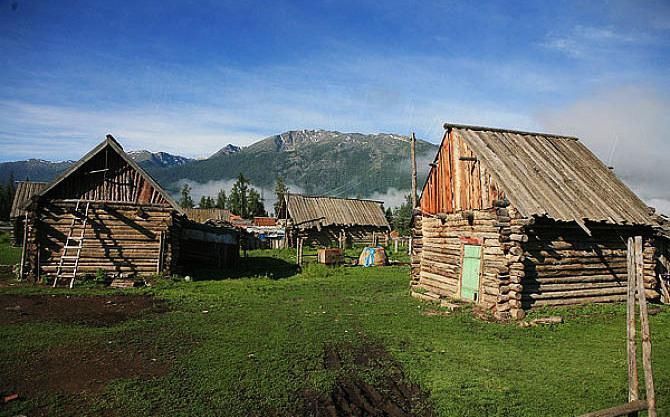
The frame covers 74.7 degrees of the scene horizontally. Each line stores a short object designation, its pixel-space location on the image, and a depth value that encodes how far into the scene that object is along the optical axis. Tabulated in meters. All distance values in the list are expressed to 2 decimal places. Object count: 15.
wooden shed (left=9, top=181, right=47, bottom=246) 37.90
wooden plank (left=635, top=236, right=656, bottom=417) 5.96
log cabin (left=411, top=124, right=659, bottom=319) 14.34
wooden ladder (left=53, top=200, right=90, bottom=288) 19.05
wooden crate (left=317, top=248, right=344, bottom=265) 27.99
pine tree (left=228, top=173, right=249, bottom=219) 92.69
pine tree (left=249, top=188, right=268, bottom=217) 92.06
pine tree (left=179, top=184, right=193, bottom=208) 111.84
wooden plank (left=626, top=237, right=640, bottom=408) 6.15
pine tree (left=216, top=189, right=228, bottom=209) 111.49
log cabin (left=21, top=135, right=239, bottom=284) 19.58
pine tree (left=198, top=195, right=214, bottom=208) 110.38
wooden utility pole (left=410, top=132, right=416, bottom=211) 21.92
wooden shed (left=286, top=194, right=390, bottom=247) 42.00
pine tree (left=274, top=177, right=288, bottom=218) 95.11
